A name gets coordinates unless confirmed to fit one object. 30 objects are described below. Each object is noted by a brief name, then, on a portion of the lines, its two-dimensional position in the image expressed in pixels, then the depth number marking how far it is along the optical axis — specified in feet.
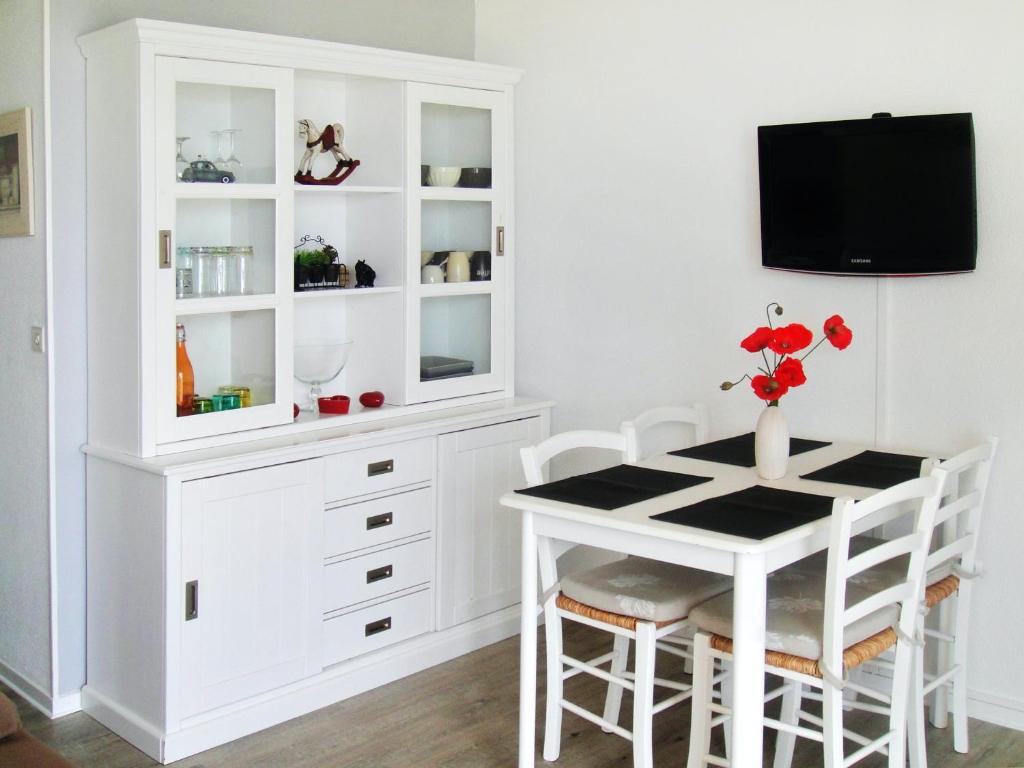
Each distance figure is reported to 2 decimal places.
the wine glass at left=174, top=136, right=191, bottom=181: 10.47
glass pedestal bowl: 12.28
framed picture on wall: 10.62
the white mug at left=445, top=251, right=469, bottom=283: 13.17
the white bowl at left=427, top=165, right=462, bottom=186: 12.87
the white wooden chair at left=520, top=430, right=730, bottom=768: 9.01
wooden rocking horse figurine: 12.10
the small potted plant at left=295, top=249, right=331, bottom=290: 11.85
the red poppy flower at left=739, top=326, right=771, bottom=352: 9.82
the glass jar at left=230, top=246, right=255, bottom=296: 11.03
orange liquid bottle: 10.69
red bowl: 12.19
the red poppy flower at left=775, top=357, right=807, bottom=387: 9.87
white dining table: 8.07
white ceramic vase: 9.87
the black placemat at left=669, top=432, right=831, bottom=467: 10.77
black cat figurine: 12.60
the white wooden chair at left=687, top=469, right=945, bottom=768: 8.15
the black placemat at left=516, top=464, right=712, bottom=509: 9.17
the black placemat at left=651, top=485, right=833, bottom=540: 8.30
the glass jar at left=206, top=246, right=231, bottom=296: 10.85
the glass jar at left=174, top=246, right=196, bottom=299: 10.59
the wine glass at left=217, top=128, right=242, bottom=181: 10.82
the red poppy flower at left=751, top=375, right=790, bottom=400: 9.88
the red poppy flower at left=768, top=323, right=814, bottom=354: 9.73
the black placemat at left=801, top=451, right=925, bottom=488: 9.71
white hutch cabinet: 10.25
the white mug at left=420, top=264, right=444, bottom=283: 12.86
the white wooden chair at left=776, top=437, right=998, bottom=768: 9.71
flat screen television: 10.34
